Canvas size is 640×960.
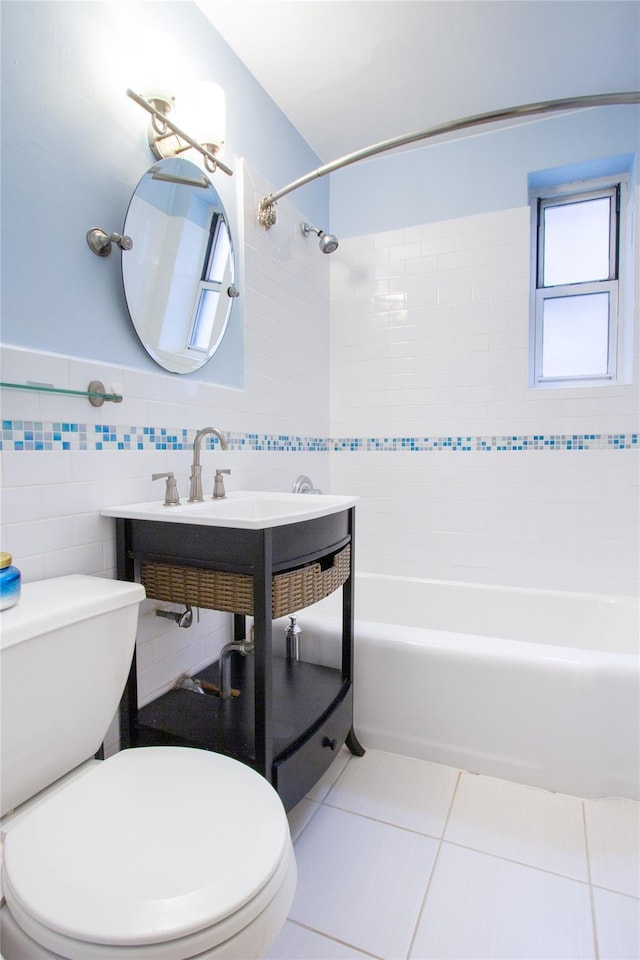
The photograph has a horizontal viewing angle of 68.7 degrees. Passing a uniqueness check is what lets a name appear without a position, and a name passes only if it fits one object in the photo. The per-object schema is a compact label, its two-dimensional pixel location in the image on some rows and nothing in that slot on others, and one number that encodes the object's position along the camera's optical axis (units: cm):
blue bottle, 82
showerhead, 224
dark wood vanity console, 110
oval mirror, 134
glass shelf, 110
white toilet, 60
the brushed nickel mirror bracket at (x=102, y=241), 120
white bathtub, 138
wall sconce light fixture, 136
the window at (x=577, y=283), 229
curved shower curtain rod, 141
